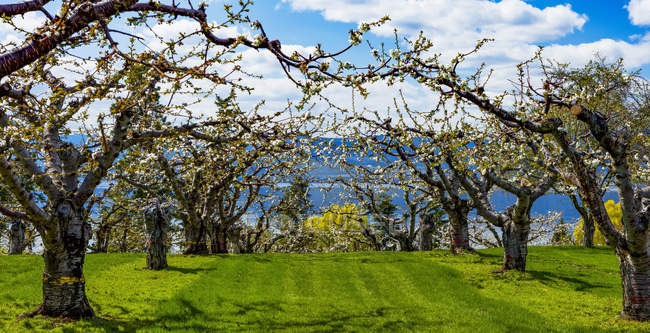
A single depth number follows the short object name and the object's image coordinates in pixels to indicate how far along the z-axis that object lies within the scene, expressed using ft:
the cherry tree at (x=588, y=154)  28.14
